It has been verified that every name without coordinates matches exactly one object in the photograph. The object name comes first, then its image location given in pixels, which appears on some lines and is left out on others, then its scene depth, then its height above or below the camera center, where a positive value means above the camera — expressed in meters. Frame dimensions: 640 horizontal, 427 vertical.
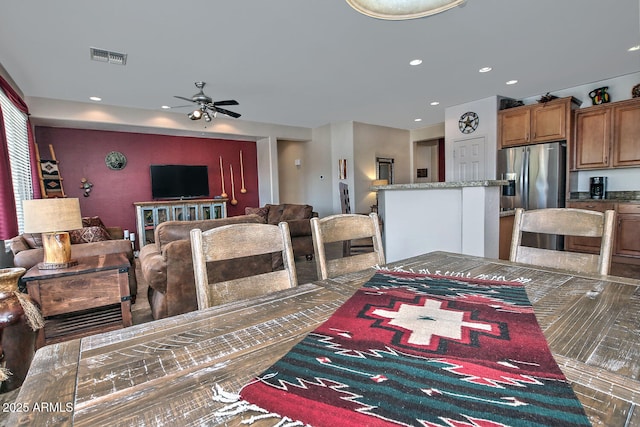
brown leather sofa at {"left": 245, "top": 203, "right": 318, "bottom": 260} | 4.34 -0.38
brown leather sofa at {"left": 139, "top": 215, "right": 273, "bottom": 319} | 2.22 -0.55
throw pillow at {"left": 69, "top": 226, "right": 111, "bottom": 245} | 3.19 -0.36
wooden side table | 2.06 -0.64
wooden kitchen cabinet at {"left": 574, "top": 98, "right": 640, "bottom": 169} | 4.01 +0.64
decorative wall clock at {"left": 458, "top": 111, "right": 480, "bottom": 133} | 5.37 +1.15
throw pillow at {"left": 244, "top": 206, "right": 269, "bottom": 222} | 5.26 -0.27
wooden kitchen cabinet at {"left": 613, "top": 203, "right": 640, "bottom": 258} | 3.93 -0.62
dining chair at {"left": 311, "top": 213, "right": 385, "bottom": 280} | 1.31 -0.20
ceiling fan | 4.23 +1.27
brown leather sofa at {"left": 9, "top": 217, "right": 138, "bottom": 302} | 2.50 -0.41
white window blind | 3.62 +0.69
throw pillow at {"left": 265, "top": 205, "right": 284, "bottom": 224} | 4.98 -0.31
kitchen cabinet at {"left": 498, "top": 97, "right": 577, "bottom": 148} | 4.41 +0.94
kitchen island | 2.42 -0.25
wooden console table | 5.84 -0.28
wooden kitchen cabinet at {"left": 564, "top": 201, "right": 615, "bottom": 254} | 4.17 -0.79
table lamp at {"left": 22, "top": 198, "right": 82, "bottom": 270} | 1.98 -0.14
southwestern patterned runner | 0.46 -0.33
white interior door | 5.32 +0.52
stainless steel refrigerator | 4.43 +0.11
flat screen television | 6.18 +0.34
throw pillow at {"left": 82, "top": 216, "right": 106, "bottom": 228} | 4.12 -0.29
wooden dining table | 0.48 -0.33
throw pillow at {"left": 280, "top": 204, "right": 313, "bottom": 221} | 4.65 -0.29
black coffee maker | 4.39 -0.05
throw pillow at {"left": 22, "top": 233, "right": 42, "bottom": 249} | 2.74 -0.34
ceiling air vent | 3.21 +1.52
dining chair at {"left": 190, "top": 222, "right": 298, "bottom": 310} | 1.04 -0.21
